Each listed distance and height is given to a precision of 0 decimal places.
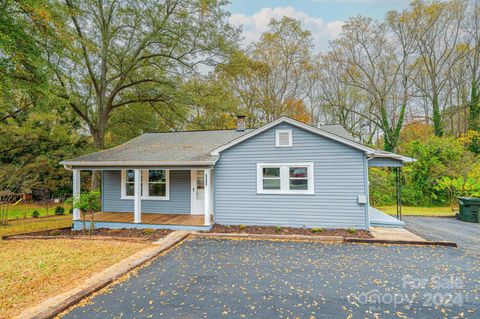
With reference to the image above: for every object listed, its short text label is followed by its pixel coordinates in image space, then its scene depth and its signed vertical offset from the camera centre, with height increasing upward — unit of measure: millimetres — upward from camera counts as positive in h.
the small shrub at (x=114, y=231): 8379 -2047
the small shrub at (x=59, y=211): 15445 -2340
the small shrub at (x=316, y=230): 7674 -1880
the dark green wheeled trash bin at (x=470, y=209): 10038 -1650
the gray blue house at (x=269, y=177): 7875 -141
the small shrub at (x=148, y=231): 8140 -1976
